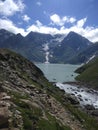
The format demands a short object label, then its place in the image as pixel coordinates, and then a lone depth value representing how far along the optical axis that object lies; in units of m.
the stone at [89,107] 31.79
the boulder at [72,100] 29.73
